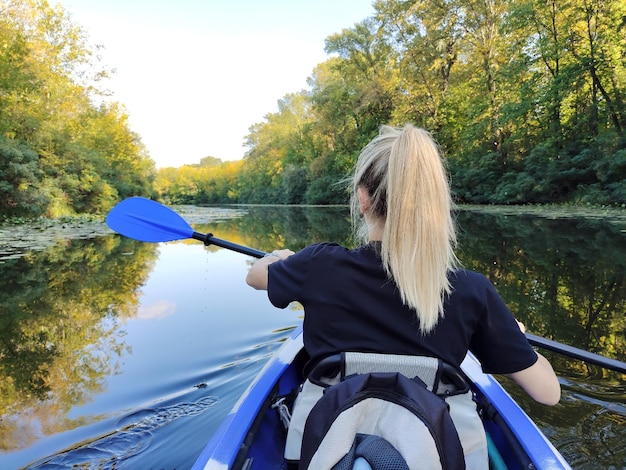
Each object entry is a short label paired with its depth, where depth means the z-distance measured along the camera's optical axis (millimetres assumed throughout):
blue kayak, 1248
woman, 1039
